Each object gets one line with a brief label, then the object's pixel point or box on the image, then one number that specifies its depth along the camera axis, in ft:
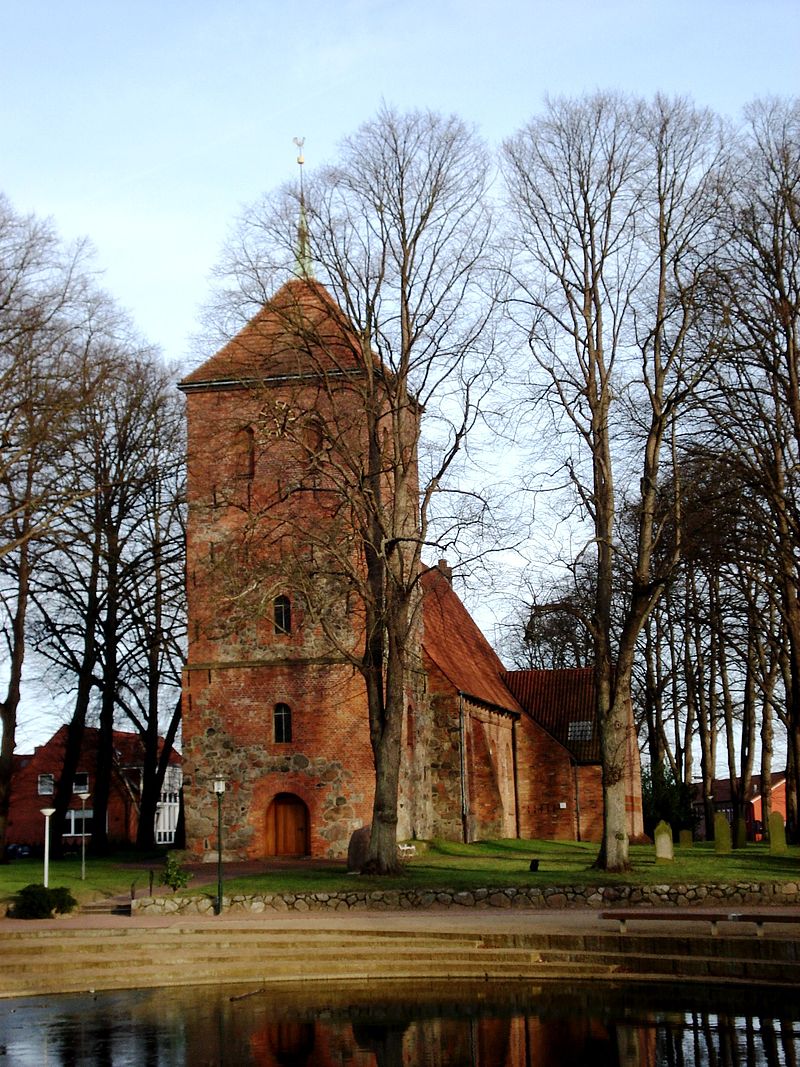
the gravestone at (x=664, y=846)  96.94
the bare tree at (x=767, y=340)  86.94
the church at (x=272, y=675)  108.58
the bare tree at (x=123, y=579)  131.64
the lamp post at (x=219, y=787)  81.05
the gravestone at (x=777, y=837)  102.47
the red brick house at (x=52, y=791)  204.44
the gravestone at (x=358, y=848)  97.40
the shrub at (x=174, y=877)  82.12
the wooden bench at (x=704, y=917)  61.98
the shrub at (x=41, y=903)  78.48
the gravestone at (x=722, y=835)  111.04
